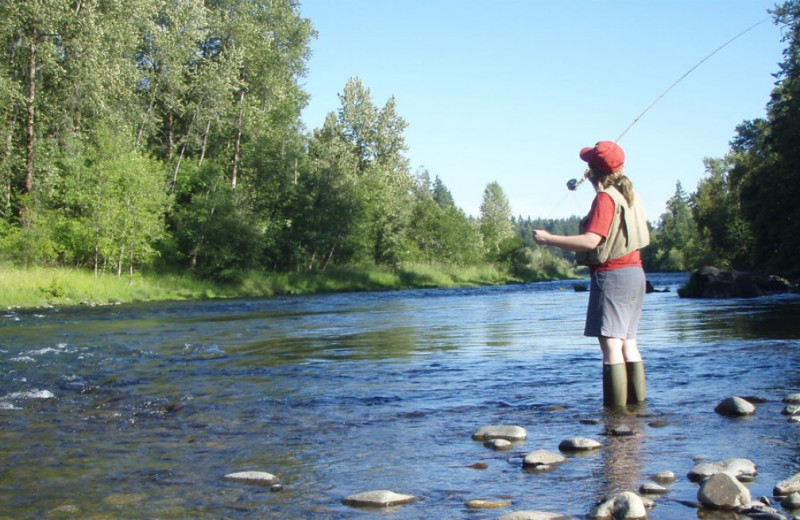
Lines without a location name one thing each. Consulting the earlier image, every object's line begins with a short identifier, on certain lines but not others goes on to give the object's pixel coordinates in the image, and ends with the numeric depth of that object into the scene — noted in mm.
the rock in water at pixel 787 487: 4023
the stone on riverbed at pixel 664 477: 4398
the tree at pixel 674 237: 122631
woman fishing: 6270
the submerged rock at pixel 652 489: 4180
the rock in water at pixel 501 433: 5638
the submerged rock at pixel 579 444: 5172
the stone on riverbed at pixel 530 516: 3749
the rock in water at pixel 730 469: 4391
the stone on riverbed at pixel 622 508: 3760
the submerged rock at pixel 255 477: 4628
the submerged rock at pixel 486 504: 4078
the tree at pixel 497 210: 114875
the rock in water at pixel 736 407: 6199
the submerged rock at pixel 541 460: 4820
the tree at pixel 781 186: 32278
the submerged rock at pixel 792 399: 6445
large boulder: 27172
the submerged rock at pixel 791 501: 3813
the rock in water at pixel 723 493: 3869
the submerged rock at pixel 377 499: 4164
